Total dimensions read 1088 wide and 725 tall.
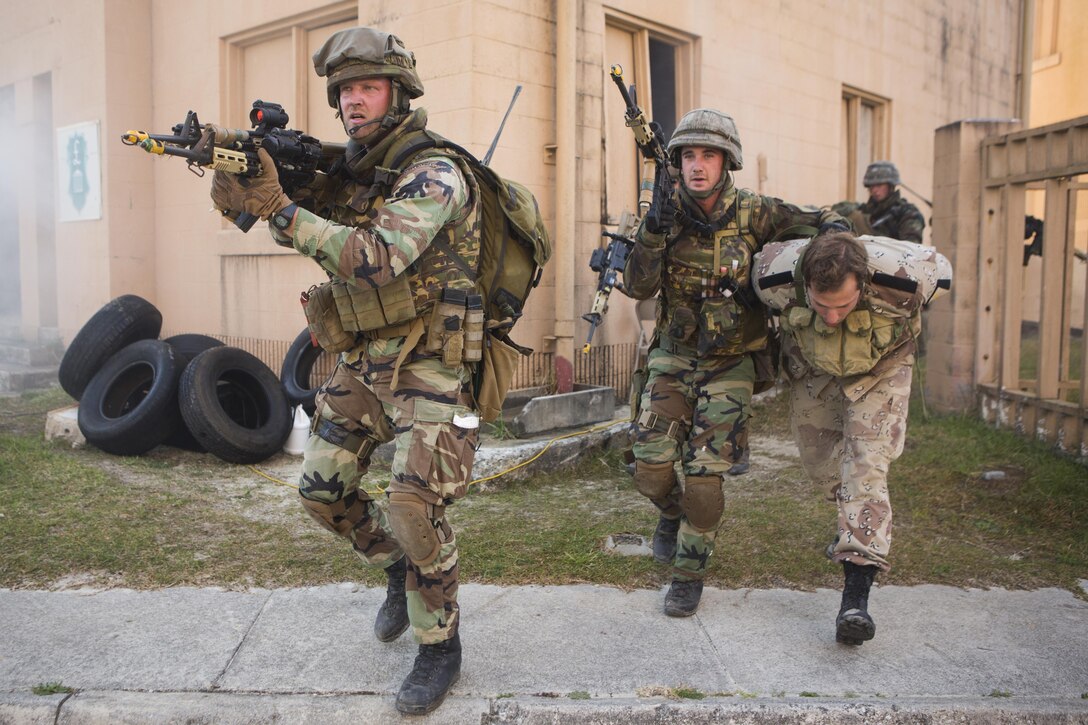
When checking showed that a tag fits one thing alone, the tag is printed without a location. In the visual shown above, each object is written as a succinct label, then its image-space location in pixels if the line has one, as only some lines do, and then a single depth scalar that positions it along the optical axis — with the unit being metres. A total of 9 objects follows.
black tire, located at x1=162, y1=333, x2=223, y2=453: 7.25
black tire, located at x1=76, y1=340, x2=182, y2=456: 6.30
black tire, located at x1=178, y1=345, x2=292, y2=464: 6.16
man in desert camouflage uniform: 3.46
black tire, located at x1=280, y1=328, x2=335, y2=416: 7.16
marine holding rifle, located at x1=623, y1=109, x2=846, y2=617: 3.93
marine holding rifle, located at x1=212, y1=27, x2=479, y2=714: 2.90
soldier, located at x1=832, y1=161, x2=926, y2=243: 8.15
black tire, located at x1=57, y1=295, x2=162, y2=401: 6.98
